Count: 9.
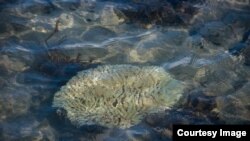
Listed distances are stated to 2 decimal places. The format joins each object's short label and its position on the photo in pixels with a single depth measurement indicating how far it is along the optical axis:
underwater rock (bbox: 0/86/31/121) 5.96
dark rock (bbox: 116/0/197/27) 8.07
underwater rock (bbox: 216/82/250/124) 6.05
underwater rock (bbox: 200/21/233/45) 7.64
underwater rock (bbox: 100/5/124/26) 7.96
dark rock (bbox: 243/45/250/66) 7.12
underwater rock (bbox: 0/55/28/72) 6.73
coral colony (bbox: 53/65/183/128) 5.79
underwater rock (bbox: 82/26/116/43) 7.53
